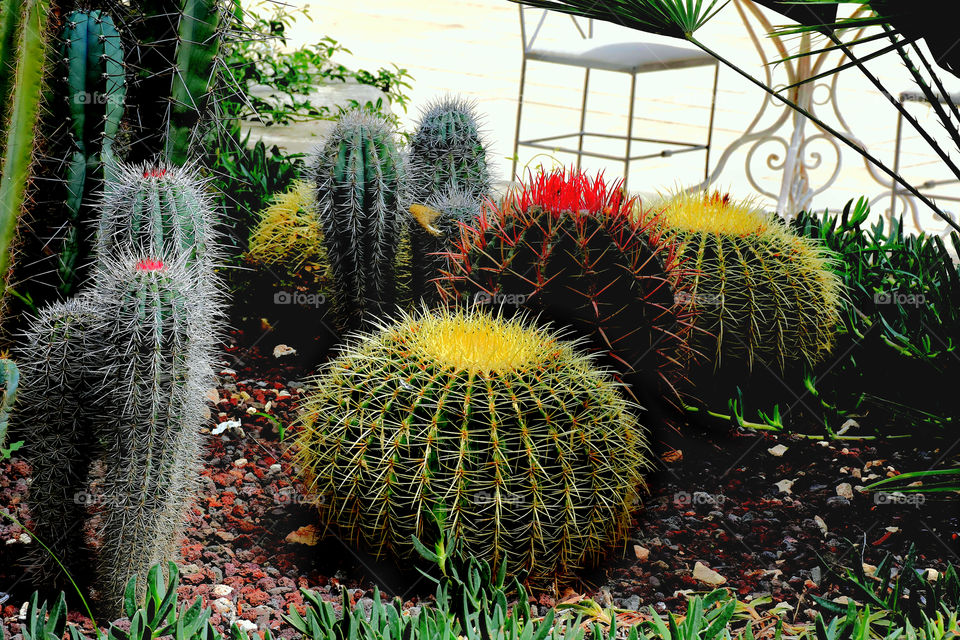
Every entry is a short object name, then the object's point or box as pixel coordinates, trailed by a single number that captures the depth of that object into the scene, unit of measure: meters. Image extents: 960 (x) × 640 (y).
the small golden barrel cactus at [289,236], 3.32
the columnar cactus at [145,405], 1.80
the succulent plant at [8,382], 1.79
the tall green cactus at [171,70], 2.81
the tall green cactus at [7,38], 2.40
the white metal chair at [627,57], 4.77
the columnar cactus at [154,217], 2.40
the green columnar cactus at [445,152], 3.35
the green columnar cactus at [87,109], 2.60
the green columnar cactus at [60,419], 1.89
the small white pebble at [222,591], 2.09
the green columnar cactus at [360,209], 2.95
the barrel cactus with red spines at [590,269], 2.37
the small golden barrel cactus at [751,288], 2.72
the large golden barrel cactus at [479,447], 1.97
